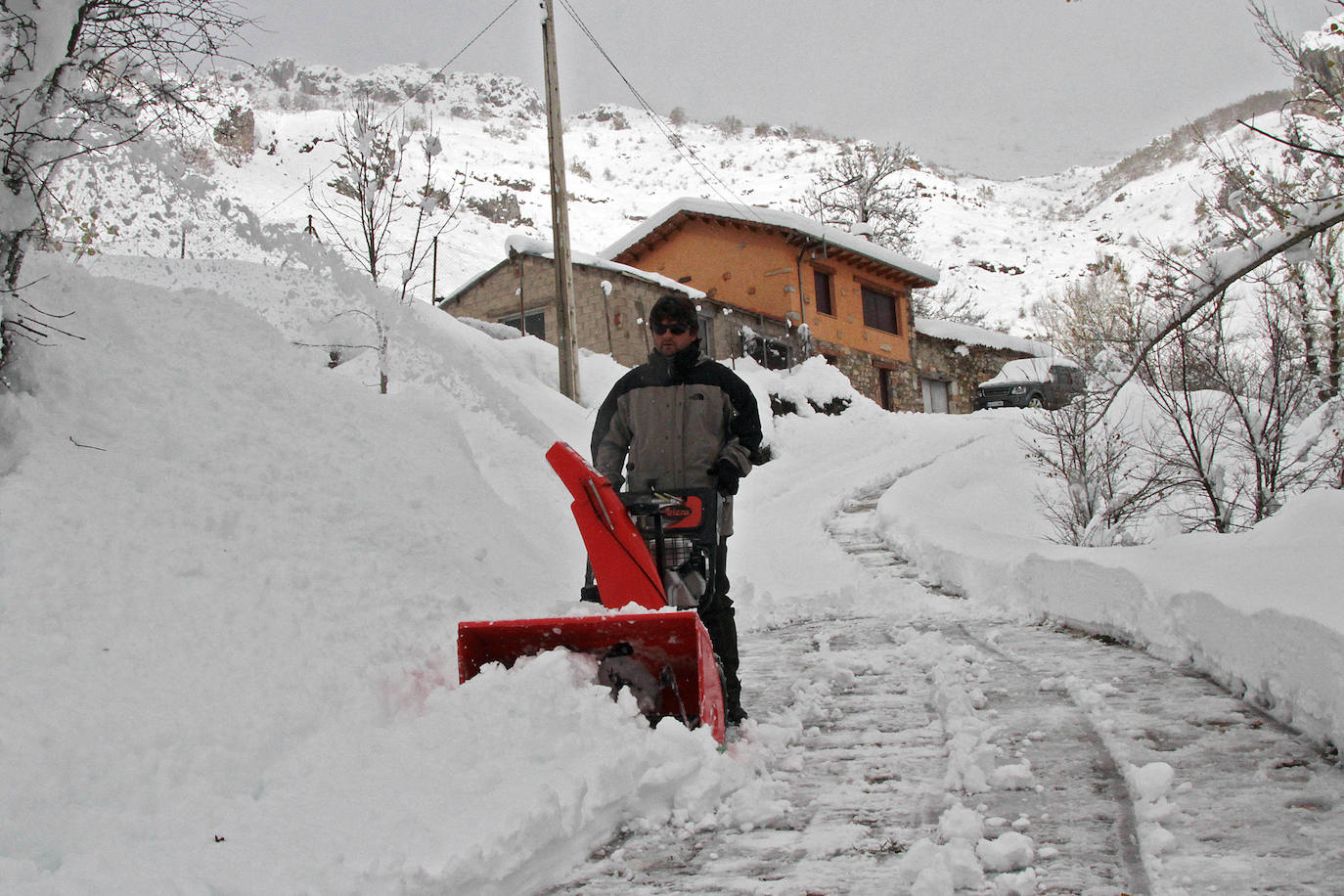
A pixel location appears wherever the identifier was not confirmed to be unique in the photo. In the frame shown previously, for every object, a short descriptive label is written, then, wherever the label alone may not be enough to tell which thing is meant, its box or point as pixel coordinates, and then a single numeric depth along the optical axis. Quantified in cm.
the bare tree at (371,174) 1466
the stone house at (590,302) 2336
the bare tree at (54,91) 448
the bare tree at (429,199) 1468
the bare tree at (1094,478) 1161
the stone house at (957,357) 3516
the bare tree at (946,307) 4662
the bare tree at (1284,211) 639
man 406
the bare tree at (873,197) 3891
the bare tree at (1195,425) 1134
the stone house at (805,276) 2883
